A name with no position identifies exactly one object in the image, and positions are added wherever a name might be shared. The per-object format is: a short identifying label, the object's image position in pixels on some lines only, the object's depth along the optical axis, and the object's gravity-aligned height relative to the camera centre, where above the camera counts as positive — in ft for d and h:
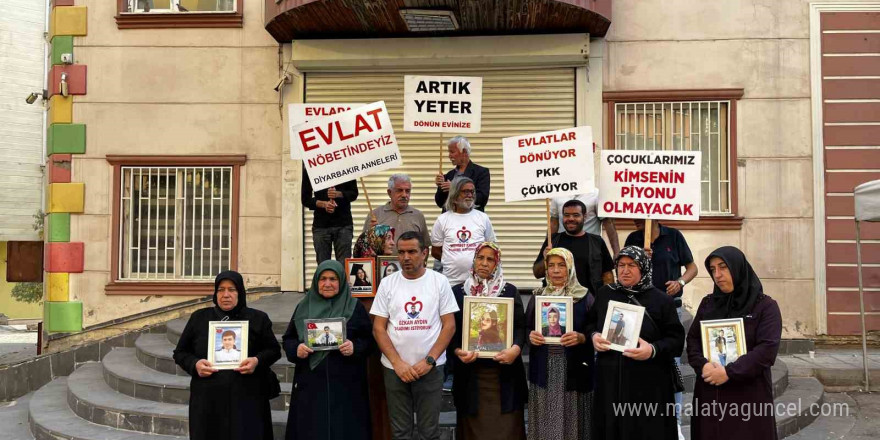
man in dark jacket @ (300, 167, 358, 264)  25.99 +0.52
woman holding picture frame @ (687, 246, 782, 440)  15.70 -2.50
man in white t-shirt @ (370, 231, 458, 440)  18.07 -2.27
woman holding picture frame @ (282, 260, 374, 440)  18.16 -3.14
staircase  23.70 -5.40
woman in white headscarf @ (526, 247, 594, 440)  17.99 -3.27
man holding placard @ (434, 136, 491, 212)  24.64 +2.18
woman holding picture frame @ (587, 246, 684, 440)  16.69 -2.87
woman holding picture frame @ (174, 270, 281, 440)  17.95 -3.26
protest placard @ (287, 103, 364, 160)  26.11 +4.30
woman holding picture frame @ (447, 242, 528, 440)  17.90 -3.25
